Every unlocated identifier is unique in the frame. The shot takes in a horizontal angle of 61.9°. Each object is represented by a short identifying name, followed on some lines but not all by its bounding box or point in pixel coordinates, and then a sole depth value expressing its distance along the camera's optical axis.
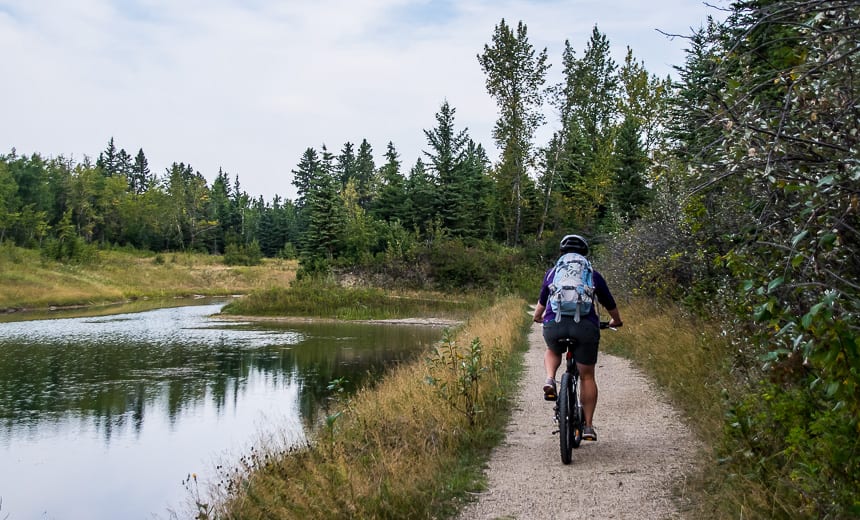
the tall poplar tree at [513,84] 42.78
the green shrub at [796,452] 3.56
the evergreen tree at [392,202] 56.66
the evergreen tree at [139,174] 122.24
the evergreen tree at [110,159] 116.34
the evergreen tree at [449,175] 51.62
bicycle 5.90
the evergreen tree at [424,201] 52.19
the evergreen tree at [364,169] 92.21
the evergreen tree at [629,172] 37.47
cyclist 5.96
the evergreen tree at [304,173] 103.53
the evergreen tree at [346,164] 98.06
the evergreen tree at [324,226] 50.09
